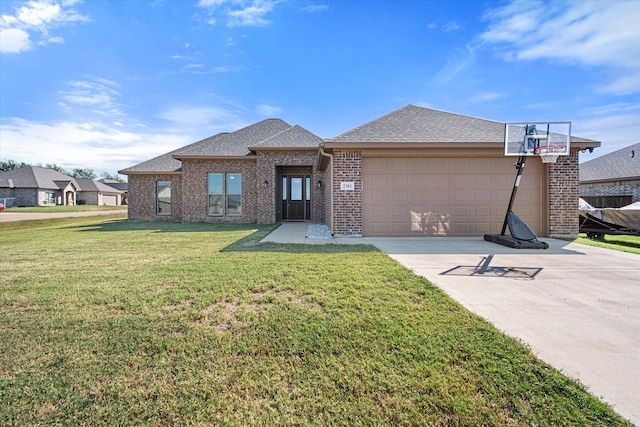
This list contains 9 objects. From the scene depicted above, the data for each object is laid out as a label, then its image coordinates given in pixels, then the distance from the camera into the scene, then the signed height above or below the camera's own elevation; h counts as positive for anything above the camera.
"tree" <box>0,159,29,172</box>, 61.78 +8.71
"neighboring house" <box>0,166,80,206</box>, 36.94 +2.12
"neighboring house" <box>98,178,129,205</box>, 56.47 +3.79
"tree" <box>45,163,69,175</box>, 75.20 +9.94
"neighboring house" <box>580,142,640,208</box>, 15.23 +1.38
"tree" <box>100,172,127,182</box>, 93.00 +9.41
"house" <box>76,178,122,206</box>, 46.66 +1.62
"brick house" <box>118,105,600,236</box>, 8.46 +0.63
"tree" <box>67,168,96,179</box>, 82.22 +9.07
